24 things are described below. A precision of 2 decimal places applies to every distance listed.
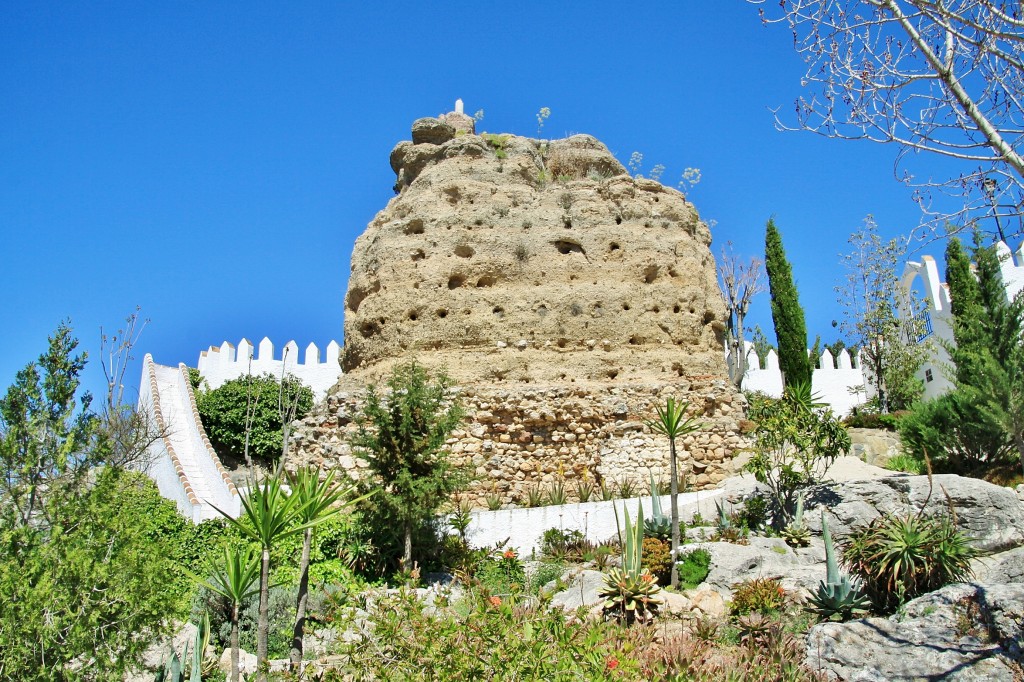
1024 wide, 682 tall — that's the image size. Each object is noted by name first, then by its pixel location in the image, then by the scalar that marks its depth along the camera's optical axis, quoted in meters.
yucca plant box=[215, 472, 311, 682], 8.73
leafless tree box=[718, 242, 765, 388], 26.92
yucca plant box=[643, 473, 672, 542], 13.90
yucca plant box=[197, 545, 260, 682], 9.95
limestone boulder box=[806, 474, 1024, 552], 12.84
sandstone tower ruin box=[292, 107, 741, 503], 16.84
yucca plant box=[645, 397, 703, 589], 12.45
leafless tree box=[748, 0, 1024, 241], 7.79
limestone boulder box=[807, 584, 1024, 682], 8.85
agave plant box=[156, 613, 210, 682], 8.55
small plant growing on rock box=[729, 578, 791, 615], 10.81
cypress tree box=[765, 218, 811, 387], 23.38
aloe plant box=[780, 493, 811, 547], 13.70
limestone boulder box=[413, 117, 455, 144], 20.62
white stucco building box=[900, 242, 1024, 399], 29.14
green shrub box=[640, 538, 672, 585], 12.76
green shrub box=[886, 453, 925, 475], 17.61
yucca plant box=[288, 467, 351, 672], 8.03
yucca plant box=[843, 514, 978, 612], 10.45
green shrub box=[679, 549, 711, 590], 12.42
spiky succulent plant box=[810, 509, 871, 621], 10.45
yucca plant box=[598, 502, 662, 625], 10.59
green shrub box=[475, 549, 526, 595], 12.89
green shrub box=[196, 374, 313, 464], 24.33
